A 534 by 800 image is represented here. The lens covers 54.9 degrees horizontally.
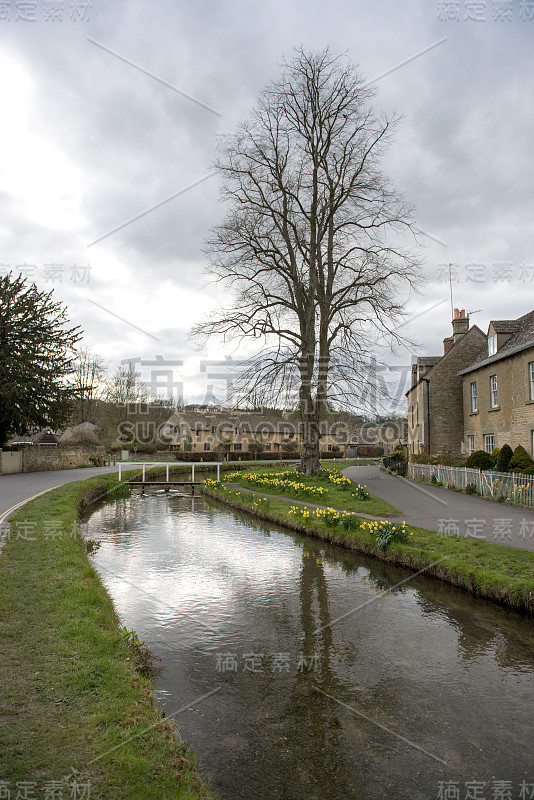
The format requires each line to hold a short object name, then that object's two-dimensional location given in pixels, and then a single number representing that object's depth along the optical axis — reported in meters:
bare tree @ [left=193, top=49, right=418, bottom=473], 22.98
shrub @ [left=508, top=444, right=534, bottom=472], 19.09
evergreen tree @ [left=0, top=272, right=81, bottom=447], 31.34
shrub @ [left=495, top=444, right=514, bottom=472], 20.88
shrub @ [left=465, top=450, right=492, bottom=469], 22.91
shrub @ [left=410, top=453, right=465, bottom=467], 26.60
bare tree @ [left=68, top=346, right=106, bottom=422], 60.78
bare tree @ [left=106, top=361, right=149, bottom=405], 60.95
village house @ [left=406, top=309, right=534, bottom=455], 22.00
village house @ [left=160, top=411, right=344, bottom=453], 68.00
